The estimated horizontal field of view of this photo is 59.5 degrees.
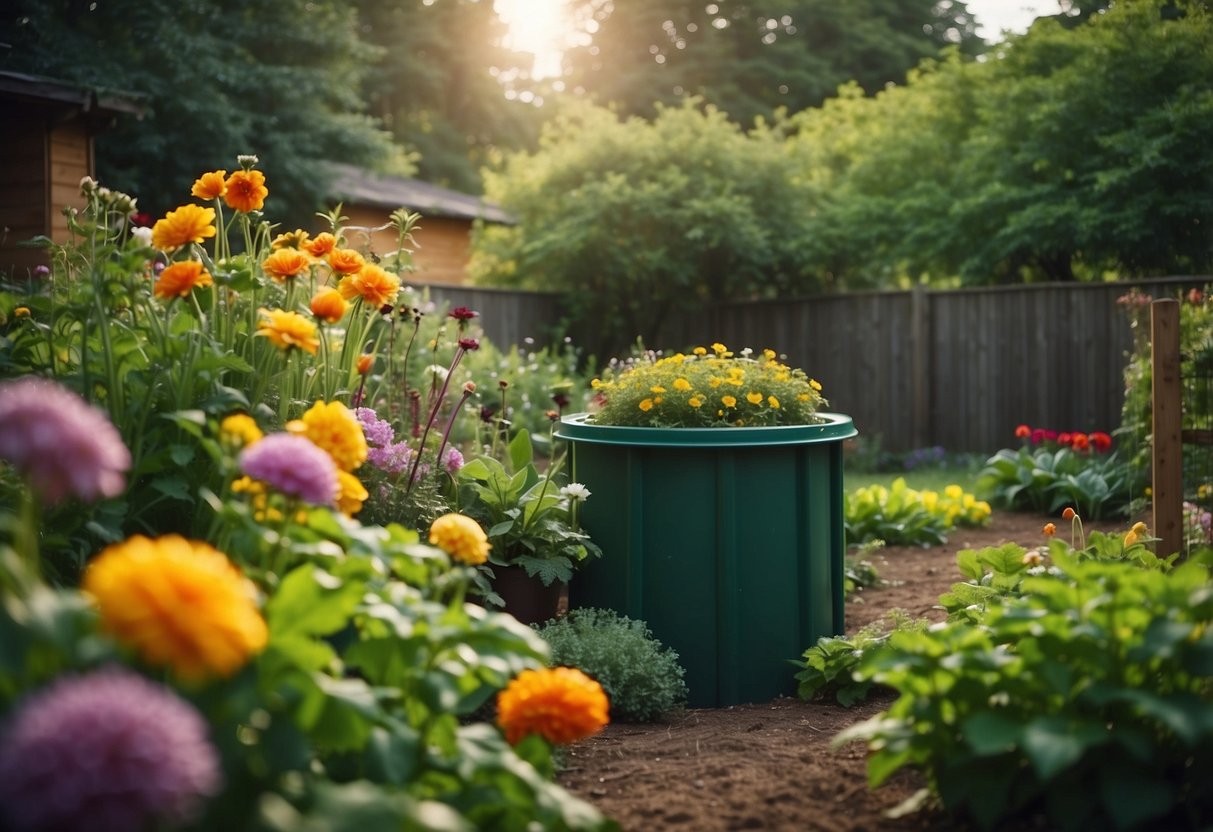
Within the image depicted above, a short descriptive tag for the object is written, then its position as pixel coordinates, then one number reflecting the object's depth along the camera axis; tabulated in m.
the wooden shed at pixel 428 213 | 16.06
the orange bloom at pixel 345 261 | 2.87
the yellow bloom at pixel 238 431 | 1.81
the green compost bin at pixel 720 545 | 3.33
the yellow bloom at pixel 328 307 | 2.34
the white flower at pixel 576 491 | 3.41
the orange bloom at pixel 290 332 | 2.12
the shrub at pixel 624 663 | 3.04
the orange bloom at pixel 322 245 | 2.92
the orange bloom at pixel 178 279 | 2.26
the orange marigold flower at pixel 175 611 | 1.19
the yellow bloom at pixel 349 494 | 2.03
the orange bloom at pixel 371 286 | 2.78
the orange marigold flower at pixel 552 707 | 1.86
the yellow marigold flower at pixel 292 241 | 2.90
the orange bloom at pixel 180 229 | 2.51
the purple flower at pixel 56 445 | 1.25
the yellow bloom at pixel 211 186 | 2.83
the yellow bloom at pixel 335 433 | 1.99
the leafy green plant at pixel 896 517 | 6.19
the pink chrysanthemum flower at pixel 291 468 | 1.64
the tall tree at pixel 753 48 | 24.16
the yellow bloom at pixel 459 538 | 1.98
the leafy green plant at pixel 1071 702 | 1.69
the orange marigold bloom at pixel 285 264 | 2.64
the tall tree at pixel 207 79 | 11.90
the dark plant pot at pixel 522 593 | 3.48
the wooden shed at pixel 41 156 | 7.39
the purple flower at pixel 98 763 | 1.06
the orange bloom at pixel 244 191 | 2.81
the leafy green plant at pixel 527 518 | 3.44
